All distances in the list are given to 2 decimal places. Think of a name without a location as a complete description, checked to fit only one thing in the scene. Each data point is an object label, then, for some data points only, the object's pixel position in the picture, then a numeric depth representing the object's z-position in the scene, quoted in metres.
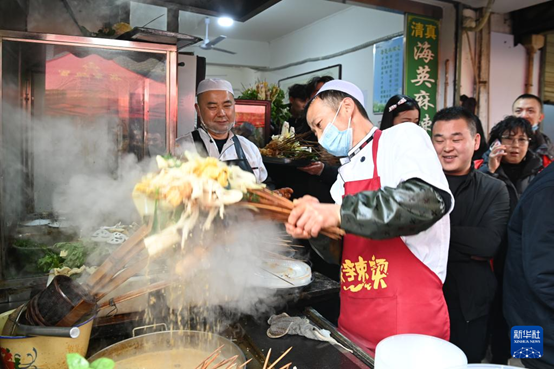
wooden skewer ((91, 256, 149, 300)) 1.70
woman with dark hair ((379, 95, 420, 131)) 4.00
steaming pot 1.85
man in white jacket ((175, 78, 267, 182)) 3.90
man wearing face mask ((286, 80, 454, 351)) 1.69
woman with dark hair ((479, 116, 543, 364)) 3.41
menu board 6.65
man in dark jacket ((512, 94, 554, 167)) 4.96
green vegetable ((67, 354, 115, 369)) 1.24
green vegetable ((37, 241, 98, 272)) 2.71
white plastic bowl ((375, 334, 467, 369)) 1.47
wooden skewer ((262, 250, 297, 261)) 2.83
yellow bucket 1.62
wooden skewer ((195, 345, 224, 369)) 1.65
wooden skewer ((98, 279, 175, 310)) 2.00
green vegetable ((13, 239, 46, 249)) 2.97
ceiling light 9.09
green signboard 5.30
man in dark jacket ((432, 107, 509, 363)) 2.63
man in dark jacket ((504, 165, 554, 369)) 2.06
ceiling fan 8.54
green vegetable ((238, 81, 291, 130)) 5.62
